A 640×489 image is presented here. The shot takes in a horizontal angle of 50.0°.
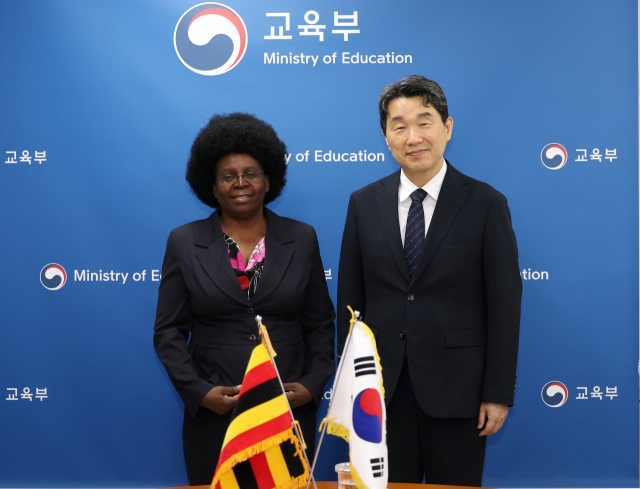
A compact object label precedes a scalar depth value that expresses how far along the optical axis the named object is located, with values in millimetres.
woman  2135
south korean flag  1428
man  2037
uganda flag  1437
